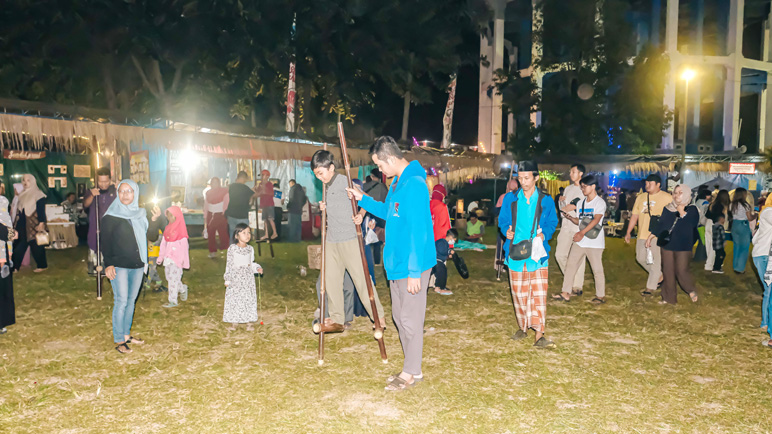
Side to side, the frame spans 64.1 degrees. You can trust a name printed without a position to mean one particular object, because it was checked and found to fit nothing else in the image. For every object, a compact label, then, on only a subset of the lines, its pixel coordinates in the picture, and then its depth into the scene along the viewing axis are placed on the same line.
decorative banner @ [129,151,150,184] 14.59
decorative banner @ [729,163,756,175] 29.27
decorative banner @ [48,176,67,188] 16.44
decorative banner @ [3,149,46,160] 15.54
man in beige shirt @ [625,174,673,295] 9.05
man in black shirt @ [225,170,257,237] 13.12
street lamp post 28.32
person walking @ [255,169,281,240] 16.22
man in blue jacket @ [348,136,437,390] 4.85
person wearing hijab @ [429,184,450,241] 9.05
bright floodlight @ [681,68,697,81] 28.26
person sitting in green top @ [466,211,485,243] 17.56
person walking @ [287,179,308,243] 17.06
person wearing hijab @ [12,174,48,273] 10.76
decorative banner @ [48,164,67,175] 16.45
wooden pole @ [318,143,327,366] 5.75
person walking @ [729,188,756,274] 11.80
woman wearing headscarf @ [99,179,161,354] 6.00
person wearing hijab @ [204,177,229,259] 13.70
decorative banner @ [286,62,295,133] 21.14
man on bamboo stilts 6.39
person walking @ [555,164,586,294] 9.00
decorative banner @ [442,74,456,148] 35.69
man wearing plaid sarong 6.45
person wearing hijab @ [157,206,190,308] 8.66
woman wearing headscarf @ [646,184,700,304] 8.72
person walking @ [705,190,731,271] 12.30
